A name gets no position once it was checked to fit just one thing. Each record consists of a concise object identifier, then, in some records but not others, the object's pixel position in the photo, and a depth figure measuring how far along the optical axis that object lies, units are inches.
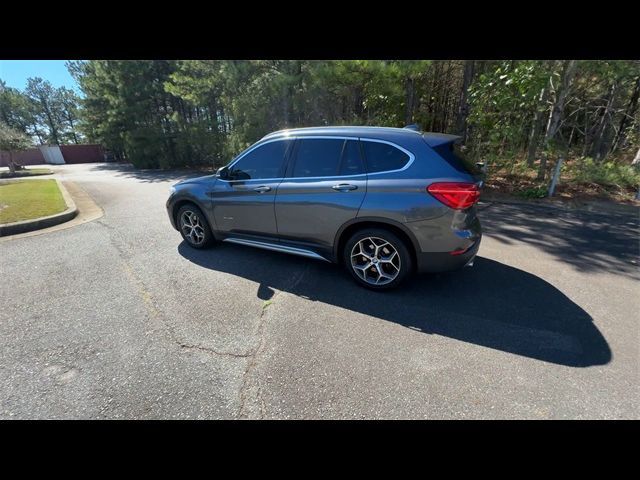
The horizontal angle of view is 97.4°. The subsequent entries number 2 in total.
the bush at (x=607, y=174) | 308.0
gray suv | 111.7
